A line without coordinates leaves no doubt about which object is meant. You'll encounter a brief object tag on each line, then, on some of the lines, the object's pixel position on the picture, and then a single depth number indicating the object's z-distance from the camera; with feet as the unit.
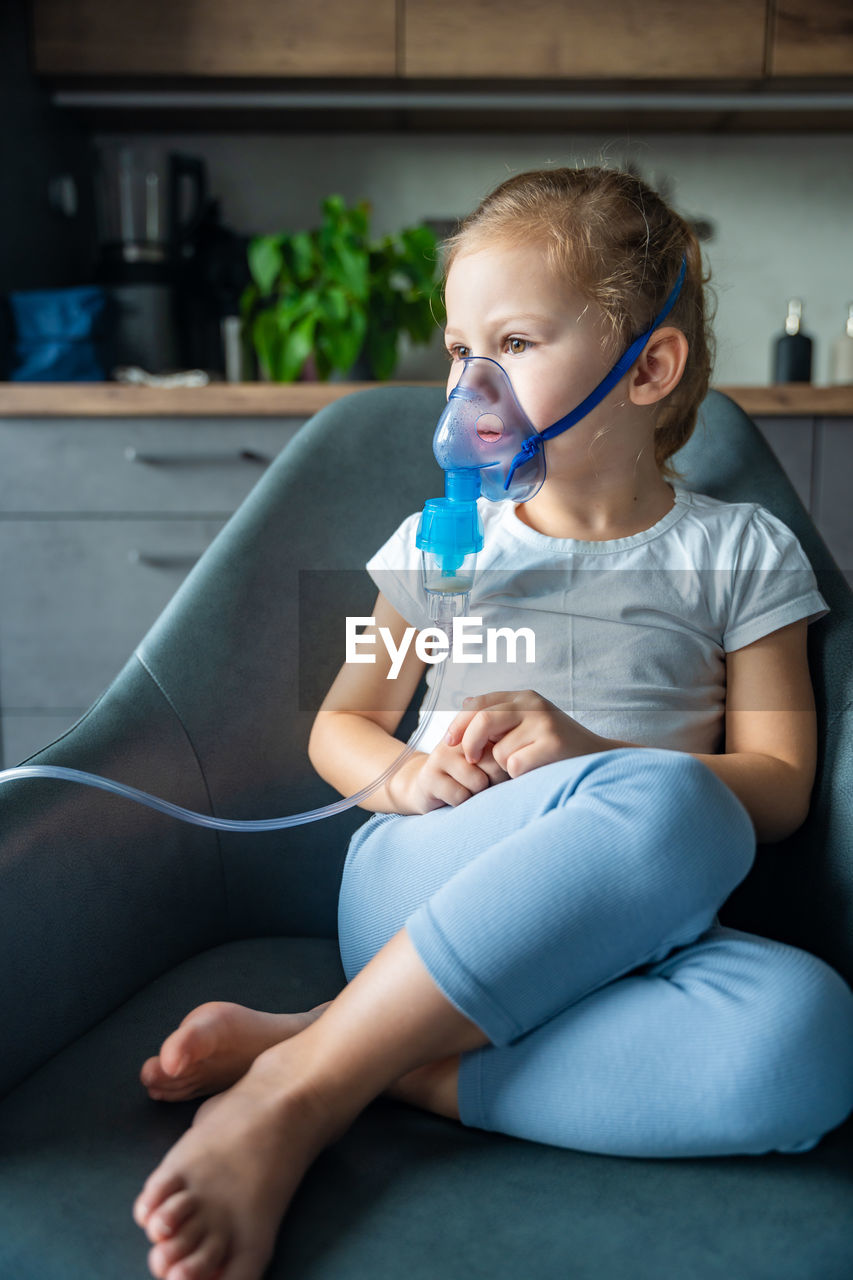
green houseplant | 6.73
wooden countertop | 6.32
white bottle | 7.46
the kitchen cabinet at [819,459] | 6.49
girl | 1.85
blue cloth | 6.77
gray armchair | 1.70
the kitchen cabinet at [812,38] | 6.93
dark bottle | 7.25
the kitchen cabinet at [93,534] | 6.50
